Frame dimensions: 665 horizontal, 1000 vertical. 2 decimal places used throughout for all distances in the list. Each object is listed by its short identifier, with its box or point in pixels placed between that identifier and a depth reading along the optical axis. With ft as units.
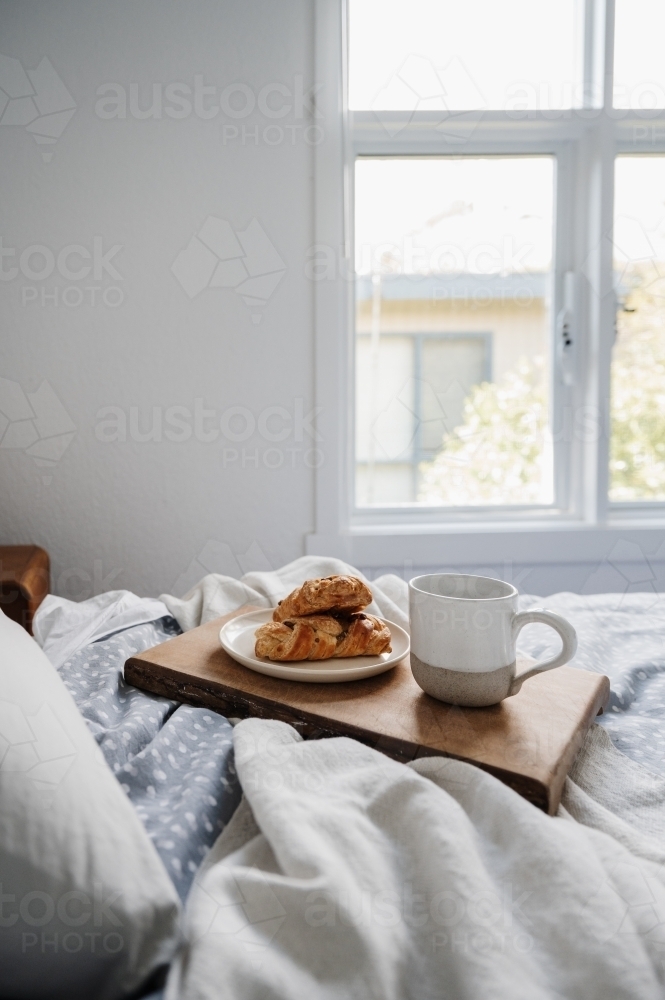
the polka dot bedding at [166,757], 1.85
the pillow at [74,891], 1.48
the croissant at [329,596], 2.62
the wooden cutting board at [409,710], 2.08
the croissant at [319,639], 2.64
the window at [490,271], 6.99
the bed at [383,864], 1.48
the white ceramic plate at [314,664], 2.55
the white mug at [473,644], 2.32
